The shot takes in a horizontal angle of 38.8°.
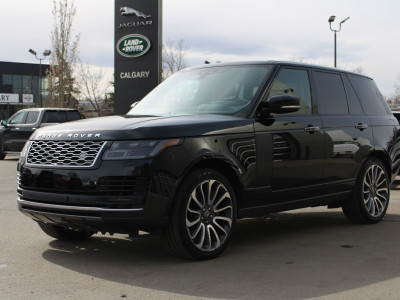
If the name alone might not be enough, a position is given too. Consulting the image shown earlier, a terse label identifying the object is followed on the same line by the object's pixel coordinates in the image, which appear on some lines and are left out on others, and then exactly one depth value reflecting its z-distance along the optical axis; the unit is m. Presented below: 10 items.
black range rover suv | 4.60
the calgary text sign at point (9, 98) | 74.75
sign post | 22.00
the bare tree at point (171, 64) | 43.72
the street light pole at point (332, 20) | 31.65
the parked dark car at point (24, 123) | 19.16
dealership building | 79.38
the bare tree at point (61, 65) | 34.97
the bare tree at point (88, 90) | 52.97
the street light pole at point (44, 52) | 39.08
